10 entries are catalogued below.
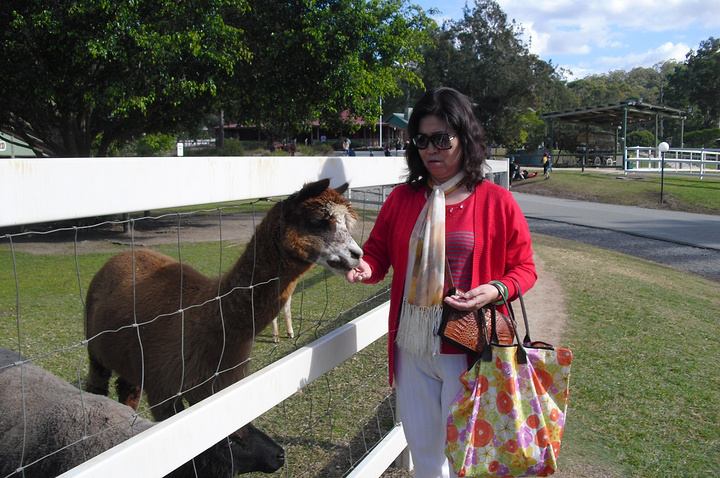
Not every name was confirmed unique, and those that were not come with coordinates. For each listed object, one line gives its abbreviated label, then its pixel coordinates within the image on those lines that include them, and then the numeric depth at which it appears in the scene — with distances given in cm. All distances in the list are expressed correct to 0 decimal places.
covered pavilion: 3087
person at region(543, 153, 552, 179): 2924
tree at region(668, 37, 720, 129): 6259
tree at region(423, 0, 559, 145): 4244
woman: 222
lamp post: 2125
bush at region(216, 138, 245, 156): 3225
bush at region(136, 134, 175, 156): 1739
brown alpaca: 261
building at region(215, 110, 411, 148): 6446
